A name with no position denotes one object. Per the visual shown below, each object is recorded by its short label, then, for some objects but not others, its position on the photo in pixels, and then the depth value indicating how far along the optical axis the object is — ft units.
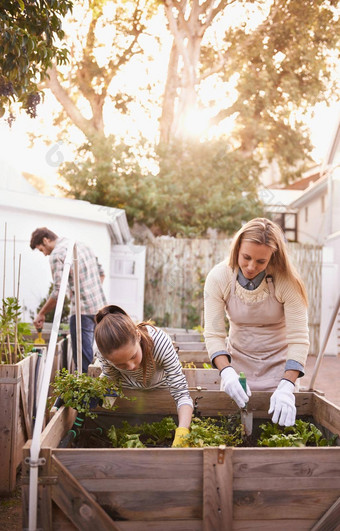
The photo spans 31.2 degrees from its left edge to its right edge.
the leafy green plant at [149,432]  9.32
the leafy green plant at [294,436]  8.72
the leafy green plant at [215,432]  8.68
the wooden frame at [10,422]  12.35
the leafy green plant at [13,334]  13.30
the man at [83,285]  18.83
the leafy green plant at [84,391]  9.46
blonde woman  9.85
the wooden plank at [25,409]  13.12
